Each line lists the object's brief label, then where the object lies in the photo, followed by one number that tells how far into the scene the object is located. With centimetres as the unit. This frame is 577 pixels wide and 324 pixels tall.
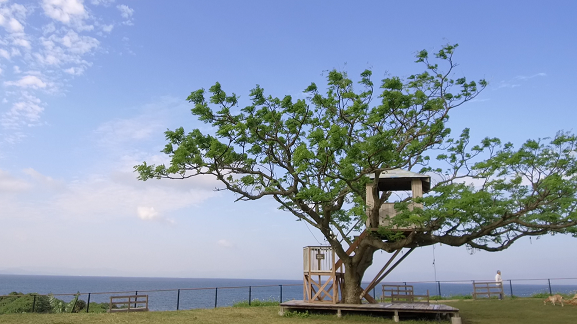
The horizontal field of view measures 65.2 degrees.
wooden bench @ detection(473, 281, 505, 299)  2256
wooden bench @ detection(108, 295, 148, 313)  1650
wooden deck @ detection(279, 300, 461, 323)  1498
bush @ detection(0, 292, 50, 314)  1794
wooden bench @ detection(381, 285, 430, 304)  1784
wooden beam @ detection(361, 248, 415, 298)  1667
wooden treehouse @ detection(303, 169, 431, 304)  1631
